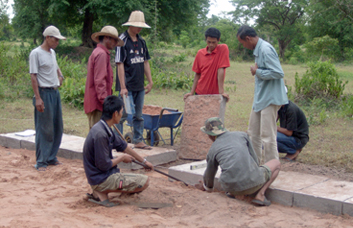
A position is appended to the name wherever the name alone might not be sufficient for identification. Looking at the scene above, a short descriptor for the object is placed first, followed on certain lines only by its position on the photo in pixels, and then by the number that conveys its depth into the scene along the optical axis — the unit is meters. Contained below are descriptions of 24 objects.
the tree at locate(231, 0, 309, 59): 34.56
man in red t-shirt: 5.85
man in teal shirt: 4.66
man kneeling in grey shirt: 4.06
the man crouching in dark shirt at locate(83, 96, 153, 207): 3.94
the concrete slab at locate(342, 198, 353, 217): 3.86
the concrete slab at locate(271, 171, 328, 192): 4.45
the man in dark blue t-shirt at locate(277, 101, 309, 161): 5.84
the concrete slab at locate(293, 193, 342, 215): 3.96
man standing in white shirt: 5.30
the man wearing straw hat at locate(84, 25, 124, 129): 5.19
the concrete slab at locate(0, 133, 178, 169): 5.94
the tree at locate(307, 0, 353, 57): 24.99
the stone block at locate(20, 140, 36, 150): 6.91
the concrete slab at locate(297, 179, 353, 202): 4.09
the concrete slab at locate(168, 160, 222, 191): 5.10
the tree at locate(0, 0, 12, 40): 15.77
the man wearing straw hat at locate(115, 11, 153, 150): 5.77
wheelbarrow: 6.54
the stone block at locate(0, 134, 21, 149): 7.14
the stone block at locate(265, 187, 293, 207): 4.29
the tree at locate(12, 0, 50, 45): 20.17
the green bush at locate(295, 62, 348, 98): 10.68
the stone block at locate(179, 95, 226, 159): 6.22
